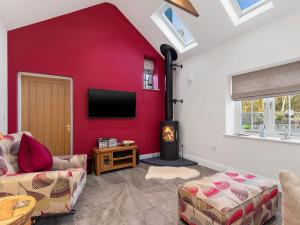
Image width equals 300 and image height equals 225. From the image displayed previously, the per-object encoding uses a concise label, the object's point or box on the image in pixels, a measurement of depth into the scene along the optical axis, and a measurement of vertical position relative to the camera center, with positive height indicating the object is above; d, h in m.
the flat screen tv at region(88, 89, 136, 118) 3.57 +0.18
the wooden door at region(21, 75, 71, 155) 3.13 +0.03
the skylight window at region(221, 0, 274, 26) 2.68 +1.69
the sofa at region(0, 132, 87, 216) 1.49 -0.67
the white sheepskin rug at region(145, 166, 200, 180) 3.12 -1.17
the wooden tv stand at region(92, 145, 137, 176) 3.26 -0.92
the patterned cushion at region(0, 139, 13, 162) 1.81 -0.38
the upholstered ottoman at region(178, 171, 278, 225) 1.46 -0.82
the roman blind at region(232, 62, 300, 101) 2.47 +0.47
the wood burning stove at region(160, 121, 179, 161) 4.06 -0.67
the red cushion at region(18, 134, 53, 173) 1.84 -0.49
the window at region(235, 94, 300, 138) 2.62 -0.07
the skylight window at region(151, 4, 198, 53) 3.79 +1.94
